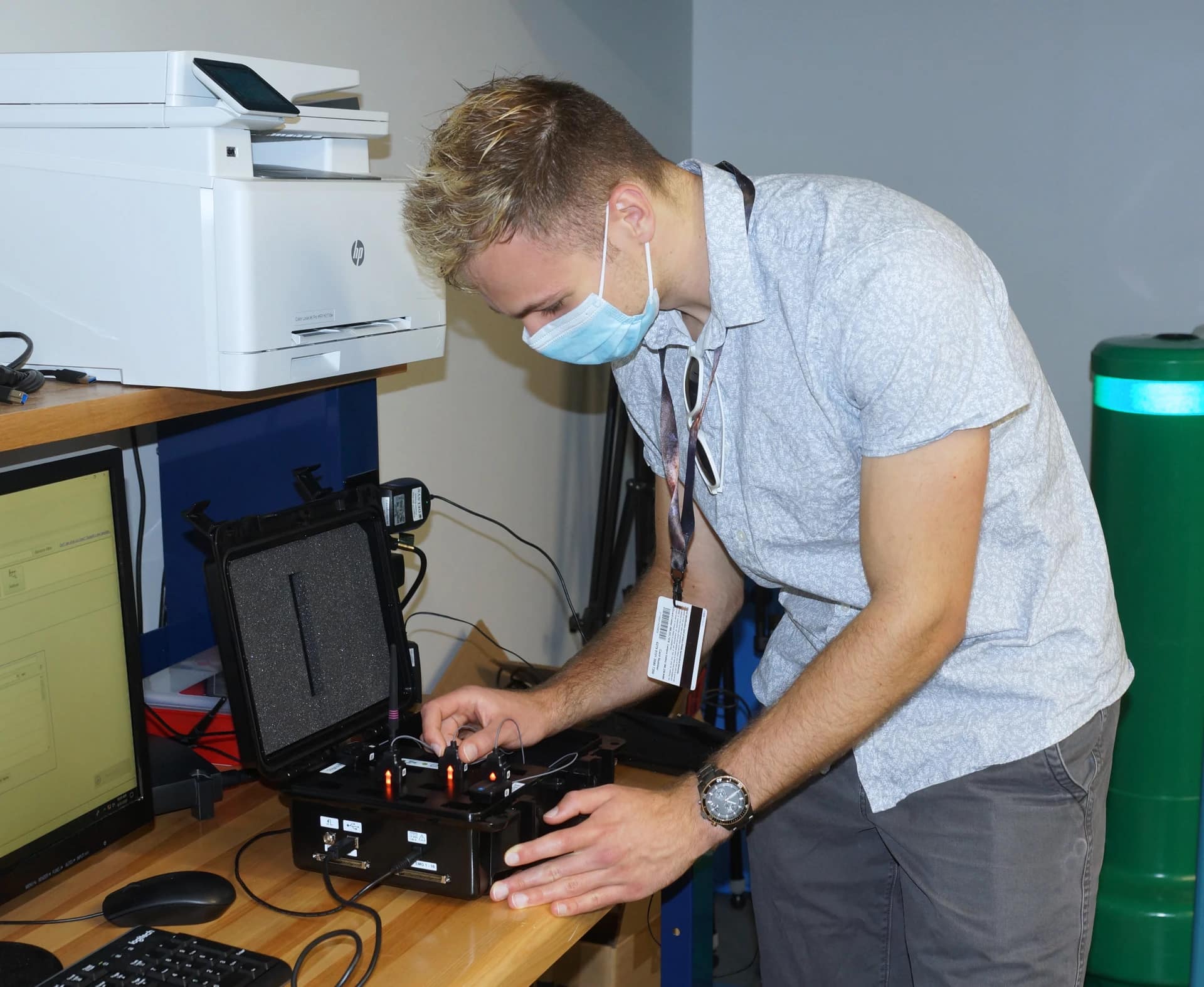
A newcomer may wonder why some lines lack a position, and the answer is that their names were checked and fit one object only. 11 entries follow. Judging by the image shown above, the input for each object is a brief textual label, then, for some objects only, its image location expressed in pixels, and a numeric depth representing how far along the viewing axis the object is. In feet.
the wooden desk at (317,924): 3.74
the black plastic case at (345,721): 4.08
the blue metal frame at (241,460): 5.49
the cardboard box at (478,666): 7.41
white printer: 4.05
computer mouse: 4.01
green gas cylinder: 7.67
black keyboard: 3.54
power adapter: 5.33
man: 3.89
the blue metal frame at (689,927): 5.83
